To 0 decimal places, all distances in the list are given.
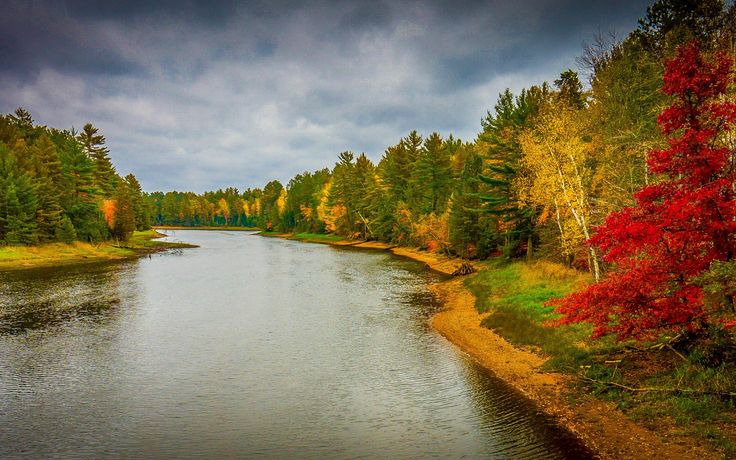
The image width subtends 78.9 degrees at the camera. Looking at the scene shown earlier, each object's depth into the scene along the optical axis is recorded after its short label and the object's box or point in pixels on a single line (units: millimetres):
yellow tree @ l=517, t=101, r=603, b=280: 27062
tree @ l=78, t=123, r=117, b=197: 86500
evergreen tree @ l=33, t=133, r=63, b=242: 65562
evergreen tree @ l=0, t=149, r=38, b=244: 60094
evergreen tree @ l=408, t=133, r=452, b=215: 74875
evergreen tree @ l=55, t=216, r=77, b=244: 67062
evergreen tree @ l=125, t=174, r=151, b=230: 116212
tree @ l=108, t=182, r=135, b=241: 79875
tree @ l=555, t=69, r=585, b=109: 43219
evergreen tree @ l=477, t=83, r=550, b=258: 39031
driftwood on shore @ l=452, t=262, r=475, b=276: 47072
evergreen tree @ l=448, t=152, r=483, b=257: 52906
